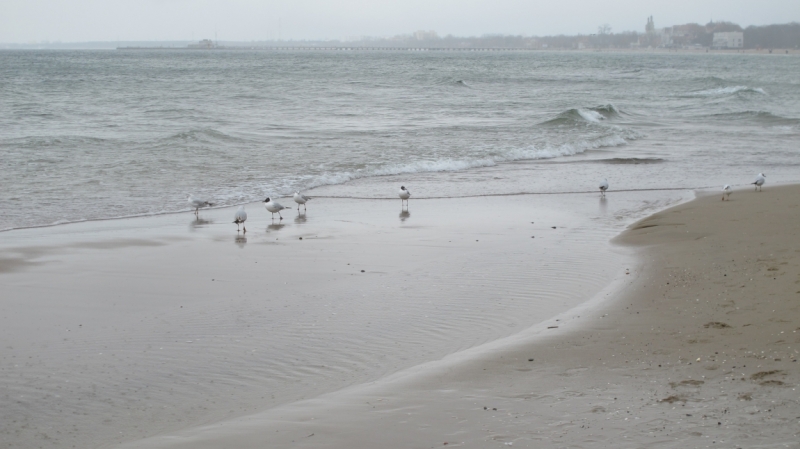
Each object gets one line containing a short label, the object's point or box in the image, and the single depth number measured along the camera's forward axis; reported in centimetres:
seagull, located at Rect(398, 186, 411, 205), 1145
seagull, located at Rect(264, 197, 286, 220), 1037
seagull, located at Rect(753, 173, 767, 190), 1232
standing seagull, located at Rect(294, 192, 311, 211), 1101
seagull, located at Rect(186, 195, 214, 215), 1073
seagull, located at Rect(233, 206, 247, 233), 962
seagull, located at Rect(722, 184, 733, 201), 1175
